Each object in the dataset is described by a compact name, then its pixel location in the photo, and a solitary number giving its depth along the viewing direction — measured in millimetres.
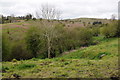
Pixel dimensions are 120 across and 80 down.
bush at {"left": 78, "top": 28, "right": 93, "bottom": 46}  45031
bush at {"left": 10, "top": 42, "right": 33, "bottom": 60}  38875
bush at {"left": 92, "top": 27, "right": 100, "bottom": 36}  60941
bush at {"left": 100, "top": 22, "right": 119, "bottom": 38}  48688
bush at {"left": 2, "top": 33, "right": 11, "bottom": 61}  35538
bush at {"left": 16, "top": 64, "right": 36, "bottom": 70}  9000
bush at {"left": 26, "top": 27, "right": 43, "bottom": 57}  38666
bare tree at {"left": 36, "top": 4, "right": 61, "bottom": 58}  26578
